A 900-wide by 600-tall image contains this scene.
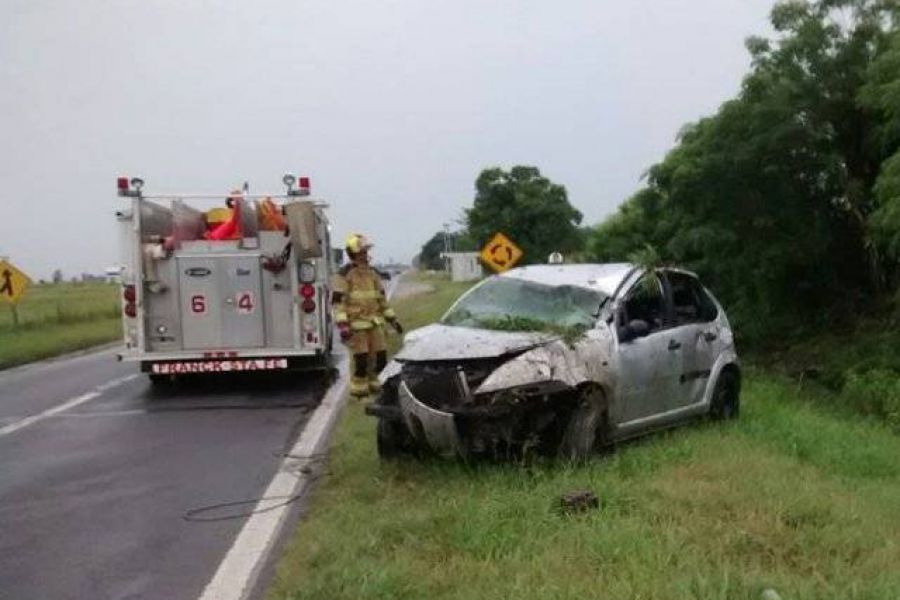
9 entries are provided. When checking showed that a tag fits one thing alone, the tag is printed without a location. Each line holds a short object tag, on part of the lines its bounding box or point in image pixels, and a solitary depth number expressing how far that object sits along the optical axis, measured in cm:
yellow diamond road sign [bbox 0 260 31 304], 2262
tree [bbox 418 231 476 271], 14399
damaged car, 677
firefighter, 1084
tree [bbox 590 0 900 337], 1931
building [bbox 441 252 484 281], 7050
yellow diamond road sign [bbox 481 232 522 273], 1966
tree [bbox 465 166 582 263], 5341
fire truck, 1302
